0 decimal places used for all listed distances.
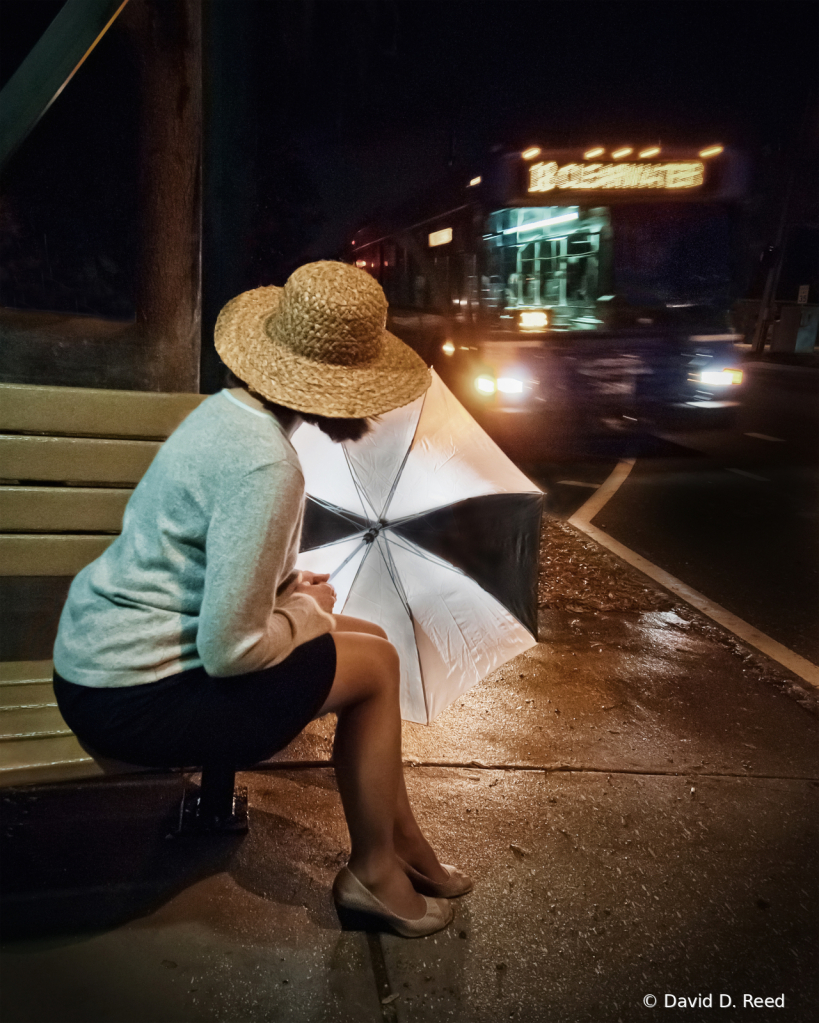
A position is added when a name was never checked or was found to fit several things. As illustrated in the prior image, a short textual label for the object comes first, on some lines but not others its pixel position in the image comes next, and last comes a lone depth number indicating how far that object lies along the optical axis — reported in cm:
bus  935
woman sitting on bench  186
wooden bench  269
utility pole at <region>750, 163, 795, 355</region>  2623
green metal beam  300
